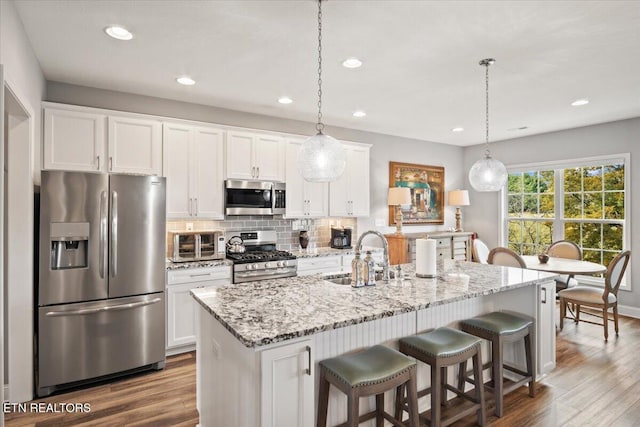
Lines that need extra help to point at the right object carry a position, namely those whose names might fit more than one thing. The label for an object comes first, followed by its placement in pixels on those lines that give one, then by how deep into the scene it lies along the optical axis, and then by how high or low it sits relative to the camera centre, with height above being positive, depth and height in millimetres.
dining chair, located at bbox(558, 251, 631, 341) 3879 -876
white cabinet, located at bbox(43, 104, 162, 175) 3189 +693
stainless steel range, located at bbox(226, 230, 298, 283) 3854 -492
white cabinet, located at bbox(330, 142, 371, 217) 4898 +391
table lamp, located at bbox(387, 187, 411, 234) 5469 +259
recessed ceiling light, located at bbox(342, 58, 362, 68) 2934 +1268
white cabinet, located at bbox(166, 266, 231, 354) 3500 -899
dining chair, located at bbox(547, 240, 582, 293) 4557 -526
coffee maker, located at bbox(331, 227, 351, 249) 4967 -322
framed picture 5930 +450
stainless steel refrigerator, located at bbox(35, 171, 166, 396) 2822 -528
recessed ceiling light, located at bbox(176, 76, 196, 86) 3326 +1268
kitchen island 1614 -649
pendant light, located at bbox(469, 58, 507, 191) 3230 +378
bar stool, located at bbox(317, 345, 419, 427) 1729 -808
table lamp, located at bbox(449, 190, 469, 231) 6273 +301
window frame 4836 +266
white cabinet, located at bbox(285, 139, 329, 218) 4496 +274
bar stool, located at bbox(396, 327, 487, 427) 2074 -840
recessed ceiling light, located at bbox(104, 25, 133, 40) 2422 +1258
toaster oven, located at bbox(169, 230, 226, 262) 3730 -326
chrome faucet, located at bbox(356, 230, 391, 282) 2508 -374
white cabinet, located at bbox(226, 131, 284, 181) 4094 +693
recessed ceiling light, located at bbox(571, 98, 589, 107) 4000 +1283
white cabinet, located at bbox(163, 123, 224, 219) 3758 +481
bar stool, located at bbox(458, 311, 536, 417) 2482 -876
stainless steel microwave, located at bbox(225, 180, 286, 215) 4078 +205
